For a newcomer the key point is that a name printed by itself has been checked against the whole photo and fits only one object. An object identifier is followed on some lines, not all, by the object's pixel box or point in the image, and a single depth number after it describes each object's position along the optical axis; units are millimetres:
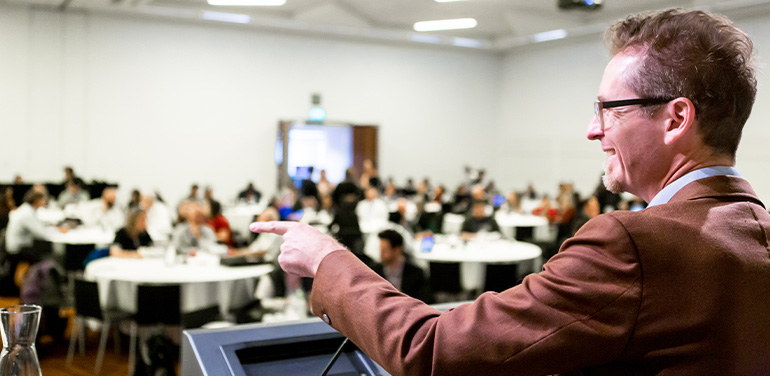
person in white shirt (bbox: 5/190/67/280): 6297
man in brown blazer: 656
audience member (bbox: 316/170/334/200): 11141
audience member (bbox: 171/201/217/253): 6330
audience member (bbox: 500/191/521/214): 10008
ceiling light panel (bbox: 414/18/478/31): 12758
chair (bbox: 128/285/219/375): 4551
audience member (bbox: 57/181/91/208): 9889
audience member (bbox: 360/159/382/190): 11573
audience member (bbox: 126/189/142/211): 8339
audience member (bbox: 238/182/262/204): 11356
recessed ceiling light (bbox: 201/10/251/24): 12406
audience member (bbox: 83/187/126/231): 7668
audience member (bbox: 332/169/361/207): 9297
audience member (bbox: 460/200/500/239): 7570
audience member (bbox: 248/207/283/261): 5661
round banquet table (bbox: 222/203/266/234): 9547
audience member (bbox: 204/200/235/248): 7469
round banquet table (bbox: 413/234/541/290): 5859
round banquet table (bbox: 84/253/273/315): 4883
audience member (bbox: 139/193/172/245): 7918
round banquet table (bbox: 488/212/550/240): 8695
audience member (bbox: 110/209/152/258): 6156
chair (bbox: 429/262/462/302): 5547
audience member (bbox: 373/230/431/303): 4844
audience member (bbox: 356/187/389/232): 8904
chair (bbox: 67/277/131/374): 4688
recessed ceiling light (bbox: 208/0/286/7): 10852
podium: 1007
